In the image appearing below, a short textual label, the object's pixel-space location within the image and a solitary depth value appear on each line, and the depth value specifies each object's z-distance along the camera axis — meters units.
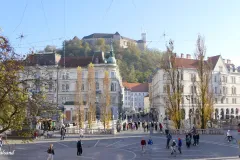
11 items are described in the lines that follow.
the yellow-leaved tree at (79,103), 43.69
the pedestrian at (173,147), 22.30
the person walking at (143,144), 23.71
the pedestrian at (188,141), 26.85
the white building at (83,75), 71.38
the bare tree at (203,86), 38.62
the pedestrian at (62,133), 34.78
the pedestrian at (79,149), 23.02
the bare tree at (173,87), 38.92
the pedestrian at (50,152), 18.80
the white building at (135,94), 133.21
